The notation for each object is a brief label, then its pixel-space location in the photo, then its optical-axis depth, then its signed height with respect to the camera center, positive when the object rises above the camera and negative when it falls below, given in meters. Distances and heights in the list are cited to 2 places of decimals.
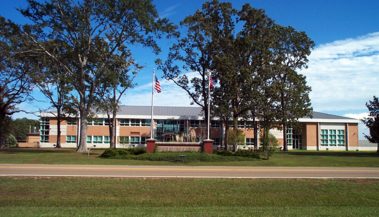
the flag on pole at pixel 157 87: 39.88 +4.48
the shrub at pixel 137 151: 36.35 -1.36
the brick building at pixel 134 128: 76.50 +1.30
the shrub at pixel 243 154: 34.66 -1.49
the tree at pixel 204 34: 50.41 +11.96
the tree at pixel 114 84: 43.64 +5.34
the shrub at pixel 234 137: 45.50 -0.14
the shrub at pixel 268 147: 34.76 -0.93
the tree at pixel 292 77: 56.45 +7.87
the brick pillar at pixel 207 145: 38.62 -0.85
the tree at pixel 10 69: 43.00 +7.40
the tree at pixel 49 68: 43.52 +7.30
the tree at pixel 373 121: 52.25 +1.95
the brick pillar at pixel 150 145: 38.17 -0.88
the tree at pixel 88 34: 43.00 +10.49
